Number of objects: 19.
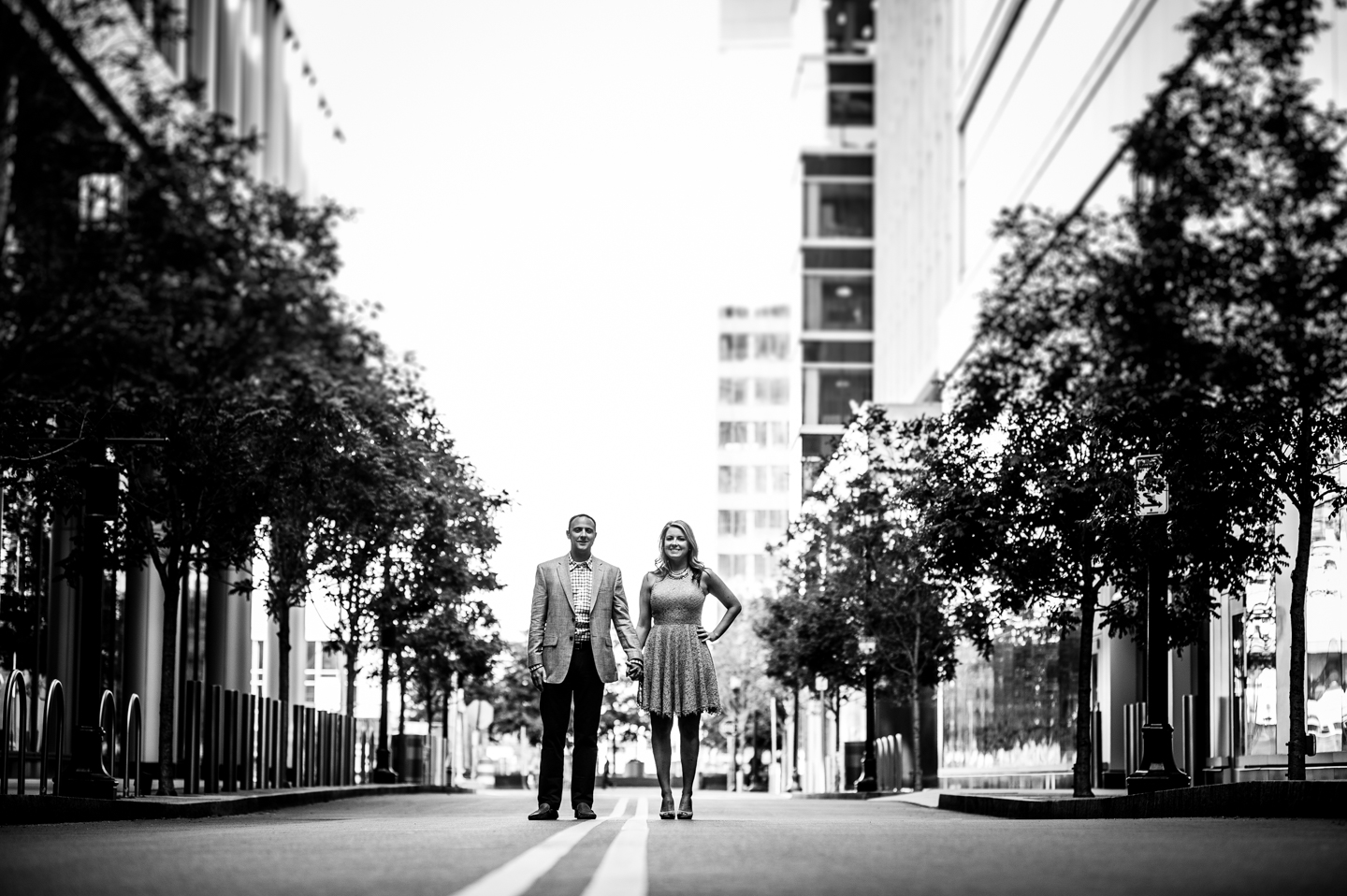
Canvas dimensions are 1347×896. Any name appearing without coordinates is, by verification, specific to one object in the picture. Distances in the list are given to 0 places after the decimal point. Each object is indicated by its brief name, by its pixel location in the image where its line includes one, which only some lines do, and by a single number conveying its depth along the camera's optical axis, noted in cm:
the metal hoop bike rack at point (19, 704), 1656
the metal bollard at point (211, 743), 2345
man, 1489
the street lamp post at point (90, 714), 1847
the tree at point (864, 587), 3825
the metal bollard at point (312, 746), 3200
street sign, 2055
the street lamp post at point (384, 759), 4392
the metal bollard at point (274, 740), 2741
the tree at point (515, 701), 8981
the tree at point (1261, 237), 1672
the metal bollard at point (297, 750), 3042
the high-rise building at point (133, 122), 1397
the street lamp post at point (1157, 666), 1991
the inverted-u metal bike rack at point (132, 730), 2056
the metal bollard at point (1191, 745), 2784
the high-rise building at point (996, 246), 2566
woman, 1469
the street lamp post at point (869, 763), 4216
